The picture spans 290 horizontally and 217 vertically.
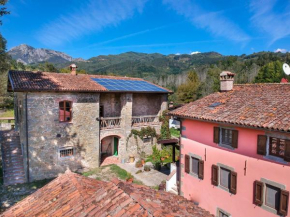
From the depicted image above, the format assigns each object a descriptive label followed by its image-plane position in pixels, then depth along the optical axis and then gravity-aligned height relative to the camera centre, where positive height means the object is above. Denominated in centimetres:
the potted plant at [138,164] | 1914 -577
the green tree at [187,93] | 5694 +307
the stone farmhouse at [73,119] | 1550 -142
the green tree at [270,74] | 5297 +829
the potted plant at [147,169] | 1815 -589
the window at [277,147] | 798 -174
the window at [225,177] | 998 -369
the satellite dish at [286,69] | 1321 +231
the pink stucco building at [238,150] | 807 -219
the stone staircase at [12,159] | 1555 -474
